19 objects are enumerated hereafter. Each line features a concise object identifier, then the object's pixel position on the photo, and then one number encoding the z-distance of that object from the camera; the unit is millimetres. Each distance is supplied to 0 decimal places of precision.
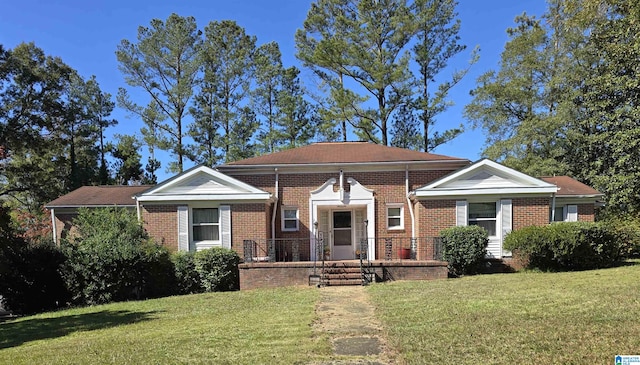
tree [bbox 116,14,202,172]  30078
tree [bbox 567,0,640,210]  21156
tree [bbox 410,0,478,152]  28656
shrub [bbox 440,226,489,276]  13617
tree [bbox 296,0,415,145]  28047
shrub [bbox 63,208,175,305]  12508
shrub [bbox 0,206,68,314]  12789
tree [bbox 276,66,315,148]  30391
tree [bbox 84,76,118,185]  35412
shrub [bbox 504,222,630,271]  12961
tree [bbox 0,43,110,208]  28641
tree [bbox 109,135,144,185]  35375
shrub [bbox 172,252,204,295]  13398
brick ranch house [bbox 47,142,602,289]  14734
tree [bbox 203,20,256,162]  30875
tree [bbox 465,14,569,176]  26234
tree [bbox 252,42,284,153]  30484
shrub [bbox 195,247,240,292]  13419
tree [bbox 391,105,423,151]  29391
